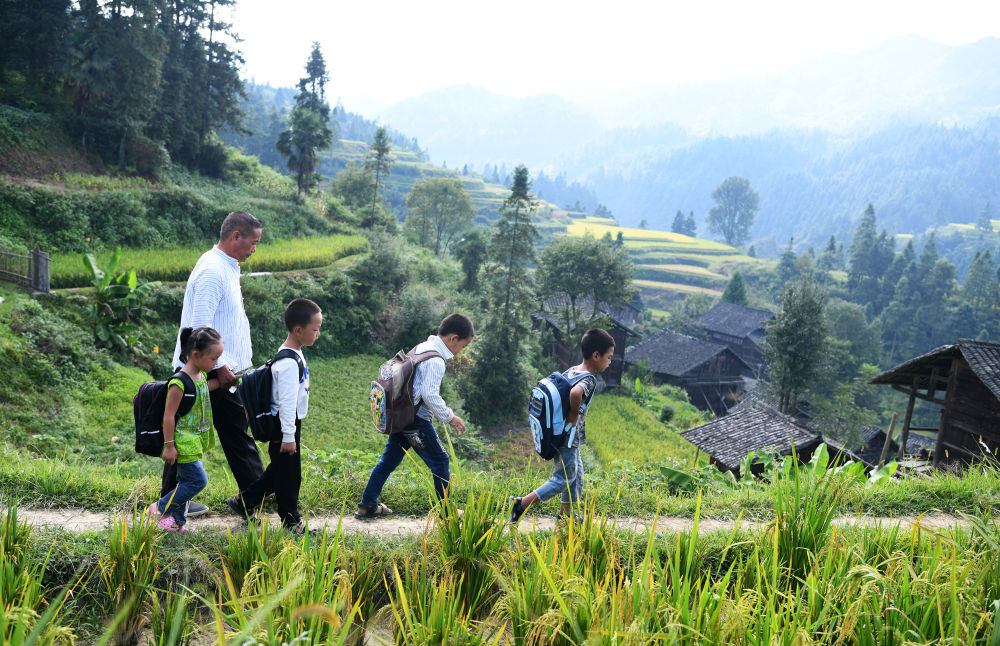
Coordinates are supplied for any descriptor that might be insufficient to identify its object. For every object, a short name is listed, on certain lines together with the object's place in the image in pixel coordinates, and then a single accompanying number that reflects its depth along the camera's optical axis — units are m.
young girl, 3.37
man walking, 3.64
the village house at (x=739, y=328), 51.72
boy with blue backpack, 4.00
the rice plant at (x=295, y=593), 2.07
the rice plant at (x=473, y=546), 3.03
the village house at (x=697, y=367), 40.99
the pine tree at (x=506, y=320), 23.17
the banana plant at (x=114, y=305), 11.89
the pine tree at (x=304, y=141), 32.94
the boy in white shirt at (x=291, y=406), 3.54
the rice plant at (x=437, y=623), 2.24
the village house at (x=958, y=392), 10.40
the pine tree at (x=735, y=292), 59.64
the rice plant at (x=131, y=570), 2.73
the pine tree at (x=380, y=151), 45.09
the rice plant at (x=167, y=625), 2.37
